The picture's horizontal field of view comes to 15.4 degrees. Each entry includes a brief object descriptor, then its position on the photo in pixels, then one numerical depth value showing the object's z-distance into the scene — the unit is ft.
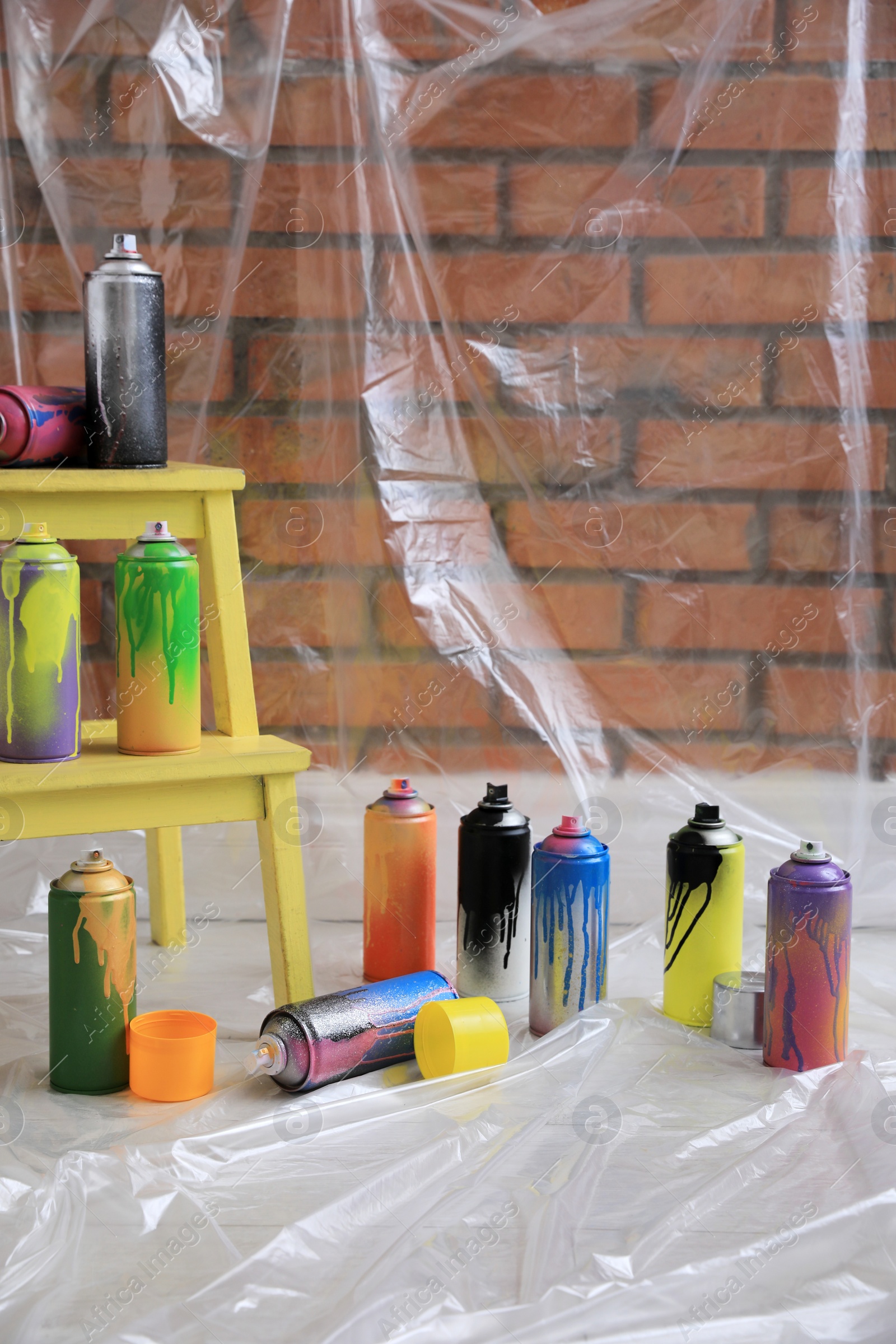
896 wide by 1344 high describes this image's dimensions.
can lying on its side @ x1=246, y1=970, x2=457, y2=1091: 8.81
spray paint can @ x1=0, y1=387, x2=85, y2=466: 9.00
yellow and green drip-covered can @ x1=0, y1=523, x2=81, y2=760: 8.86
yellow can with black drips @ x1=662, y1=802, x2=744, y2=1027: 9.24
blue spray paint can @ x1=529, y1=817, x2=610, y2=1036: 9.27
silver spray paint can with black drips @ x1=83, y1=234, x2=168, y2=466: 9.06
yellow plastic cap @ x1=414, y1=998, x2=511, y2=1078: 8.91
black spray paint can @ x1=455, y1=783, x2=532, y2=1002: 9.47
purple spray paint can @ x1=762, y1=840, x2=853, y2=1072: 8.95
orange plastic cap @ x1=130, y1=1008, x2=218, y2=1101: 8.79
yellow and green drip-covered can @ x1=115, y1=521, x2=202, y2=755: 9.01
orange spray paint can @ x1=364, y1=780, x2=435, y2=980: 9.62
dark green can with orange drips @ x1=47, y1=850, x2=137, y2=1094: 8.83
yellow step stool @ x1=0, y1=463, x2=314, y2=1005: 8.91
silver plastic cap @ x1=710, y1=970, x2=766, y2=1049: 9.16
